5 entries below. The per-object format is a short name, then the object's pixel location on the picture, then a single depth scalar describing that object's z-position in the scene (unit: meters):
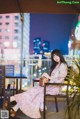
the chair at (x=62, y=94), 2.90
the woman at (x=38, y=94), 3.11
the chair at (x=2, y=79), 2.83
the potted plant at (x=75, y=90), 2.22
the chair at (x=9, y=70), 4.30
